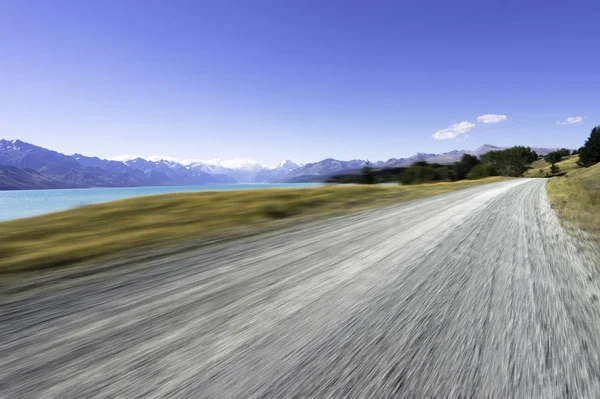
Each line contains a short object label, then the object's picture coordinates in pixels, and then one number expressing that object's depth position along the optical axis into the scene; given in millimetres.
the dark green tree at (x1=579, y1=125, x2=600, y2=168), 68938
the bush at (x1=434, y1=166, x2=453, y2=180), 79538
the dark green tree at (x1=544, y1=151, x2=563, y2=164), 108625
